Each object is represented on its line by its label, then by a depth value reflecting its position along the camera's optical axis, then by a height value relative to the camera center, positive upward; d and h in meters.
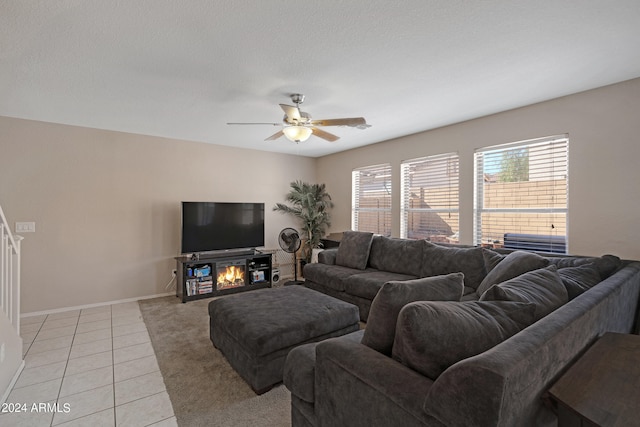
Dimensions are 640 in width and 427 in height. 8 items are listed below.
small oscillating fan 5.21 -0.47
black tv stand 4.35 -0.95
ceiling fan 2.69 +0.88
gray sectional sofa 0.86 -0.52
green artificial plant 5.78 +0.08
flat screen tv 4.46 -0.20
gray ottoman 2.12 -0.89
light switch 3.65 -0.16
